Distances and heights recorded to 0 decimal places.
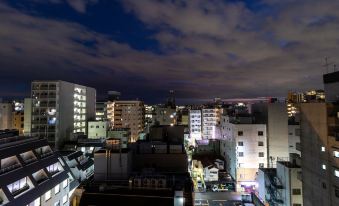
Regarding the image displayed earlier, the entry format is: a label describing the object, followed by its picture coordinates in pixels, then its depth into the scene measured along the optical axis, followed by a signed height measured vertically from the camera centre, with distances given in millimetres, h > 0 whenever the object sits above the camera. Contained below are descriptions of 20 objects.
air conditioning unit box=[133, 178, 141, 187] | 21000 -5849
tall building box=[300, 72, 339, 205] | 20969 -3035
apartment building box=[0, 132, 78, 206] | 20391 -5686
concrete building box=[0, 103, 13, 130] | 78188 +446
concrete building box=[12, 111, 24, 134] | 79756 -926
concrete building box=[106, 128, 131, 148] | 69750 -5083
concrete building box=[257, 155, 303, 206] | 28062 -8584
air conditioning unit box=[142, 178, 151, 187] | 20891 -5818
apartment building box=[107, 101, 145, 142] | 101938 +464
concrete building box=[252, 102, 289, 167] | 44062 -2911
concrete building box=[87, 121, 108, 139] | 72188 -3688
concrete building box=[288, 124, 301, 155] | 44356 -4313
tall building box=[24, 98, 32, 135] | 68750 +968
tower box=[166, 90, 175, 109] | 127712 +8601
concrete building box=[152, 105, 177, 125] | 98488 +411
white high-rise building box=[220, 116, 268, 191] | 43906 -6712
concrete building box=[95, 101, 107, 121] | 97019 +2986
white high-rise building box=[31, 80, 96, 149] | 58125 +1564
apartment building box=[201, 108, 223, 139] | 87831 -1202
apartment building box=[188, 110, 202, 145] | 91725 -2611
